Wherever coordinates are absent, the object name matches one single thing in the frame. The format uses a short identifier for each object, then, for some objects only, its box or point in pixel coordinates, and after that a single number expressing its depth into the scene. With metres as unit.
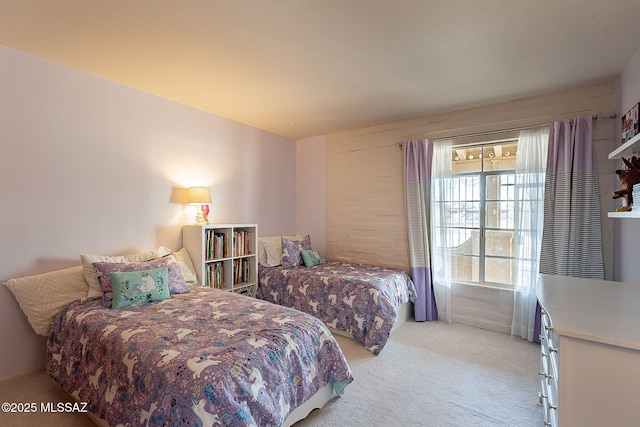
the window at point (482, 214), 3.20
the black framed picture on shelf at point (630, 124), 1.88
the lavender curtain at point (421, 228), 3.51
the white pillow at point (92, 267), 2.28
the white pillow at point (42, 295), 2.06
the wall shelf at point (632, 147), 1.57
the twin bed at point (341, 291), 2.80
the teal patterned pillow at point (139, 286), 2.12
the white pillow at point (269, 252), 3.79
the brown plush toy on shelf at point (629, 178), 1.71
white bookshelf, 3.05
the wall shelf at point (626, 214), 1.49
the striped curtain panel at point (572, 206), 2.62
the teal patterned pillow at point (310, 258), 3.80
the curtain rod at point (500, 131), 2.62
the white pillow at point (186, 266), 2.87
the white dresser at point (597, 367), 1.05
